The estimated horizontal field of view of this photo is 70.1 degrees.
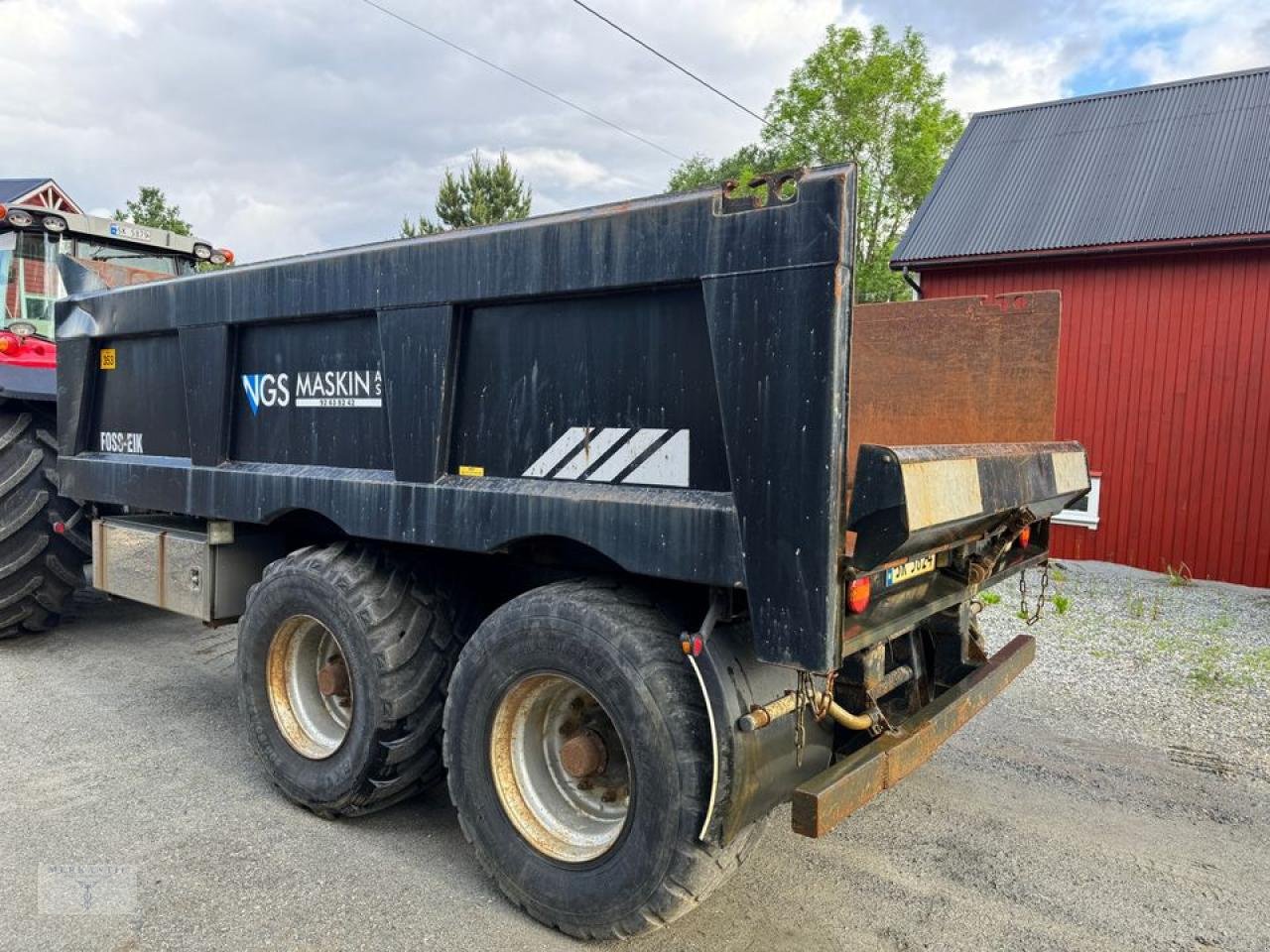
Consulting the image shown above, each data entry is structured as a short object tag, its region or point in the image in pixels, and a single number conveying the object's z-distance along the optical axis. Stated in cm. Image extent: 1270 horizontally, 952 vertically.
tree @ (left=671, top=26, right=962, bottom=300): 3169
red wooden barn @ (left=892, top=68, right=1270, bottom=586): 932
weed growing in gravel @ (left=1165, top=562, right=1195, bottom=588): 926
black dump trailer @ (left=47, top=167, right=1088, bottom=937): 227
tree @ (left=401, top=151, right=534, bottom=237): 4178
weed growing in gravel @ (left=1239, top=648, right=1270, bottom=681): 573
